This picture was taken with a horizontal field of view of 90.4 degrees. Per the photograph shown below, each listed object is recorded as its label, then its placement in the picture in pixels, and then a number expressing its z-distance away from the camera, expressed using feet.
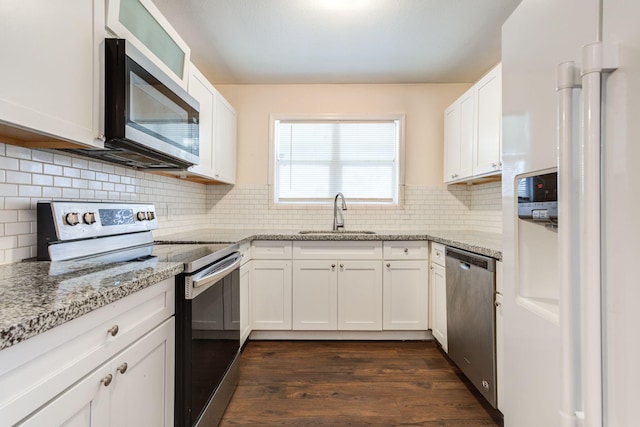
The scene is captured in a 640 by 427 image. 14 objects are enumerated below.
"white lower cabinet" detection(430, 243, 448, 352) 7.77
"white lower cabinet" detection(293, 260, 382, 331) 8.70
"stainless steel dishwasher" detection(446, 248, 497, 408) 5.56
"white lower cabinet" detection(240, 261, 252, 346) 7.89
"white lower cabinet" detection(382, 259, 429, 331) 8.68
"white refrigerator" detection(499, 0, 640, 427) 2.07
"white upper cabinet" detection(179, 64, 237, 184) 7.37
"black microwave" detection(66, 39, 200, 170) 4.06
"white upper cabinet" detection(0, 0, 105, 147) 2.93
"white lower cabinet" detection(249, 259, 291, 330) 8.72
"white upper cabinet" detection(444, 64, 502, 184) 7.06
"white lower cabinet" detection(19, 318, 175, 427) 2.42
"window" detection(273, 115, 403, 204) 10.69
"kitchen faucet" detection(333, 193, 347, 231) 10.32
